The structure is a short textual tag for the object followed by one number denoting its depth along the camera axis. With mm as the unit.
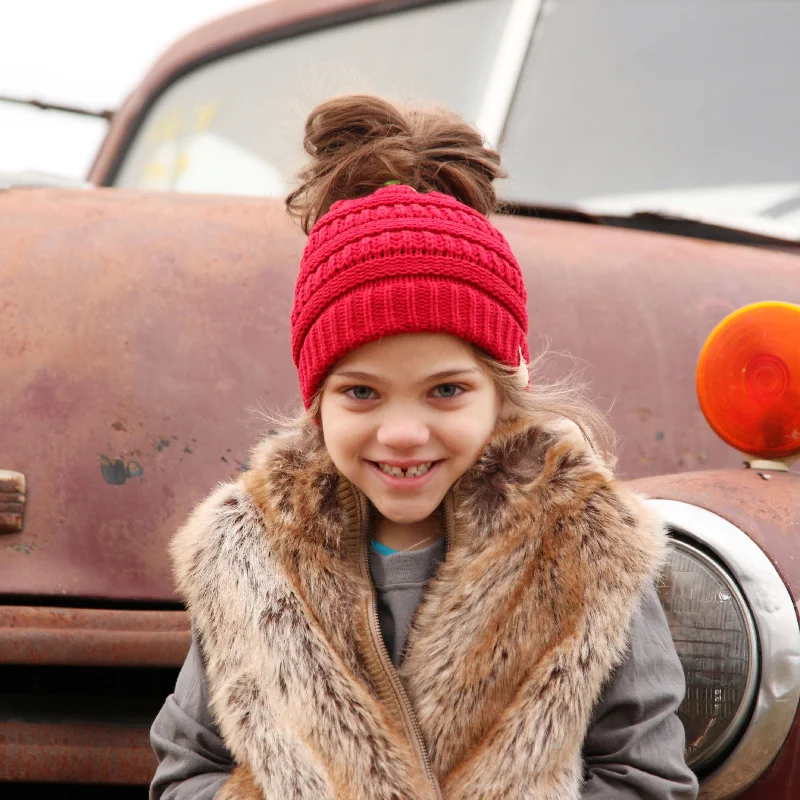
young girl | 1631
